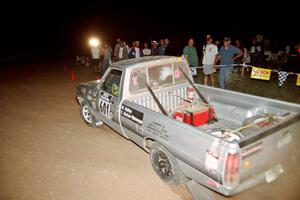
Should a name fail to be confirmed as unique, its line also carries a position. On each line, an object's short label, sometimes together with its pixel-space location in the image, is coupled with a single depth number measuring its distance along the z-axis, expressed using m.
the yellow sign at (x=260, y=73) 8.05
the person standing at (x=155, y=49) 12.05
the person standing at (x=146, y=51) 13.13
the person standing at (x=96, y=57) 15.27
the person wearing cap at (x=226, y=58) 8.91
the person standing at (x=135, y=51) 12.14
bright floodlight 15.02
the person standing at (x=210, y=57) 9.50
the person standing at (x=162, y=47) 11.89
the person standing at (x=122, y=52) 12.19
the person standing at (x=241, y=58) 10.71
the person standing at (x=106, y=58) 11.93
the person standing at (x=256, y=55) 12.20
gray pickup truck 3.42
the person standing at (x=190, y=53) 9.94
